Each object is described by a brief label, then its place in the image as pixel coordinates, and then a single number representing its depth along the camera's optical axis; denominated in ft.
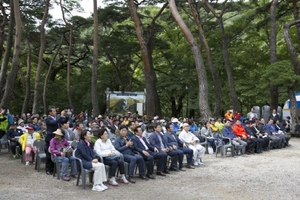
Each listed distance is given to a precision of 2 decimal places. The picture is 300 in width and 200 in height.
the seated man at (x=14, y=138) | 34.30
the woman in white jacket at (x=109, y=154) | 23.38
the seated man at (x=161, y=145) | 27.78
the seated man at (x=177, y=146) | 29.19
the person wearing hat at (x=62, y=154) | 24.70
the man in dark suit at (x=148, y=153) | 25.77
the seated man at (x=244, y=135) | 39.19
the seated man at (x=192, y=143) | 31.52
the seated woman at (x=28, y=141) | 30.62
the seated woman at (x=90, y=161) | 21.88
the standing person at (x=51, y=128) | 26.73
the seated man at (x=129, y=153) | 24.54
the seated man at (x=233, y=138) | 37.17
